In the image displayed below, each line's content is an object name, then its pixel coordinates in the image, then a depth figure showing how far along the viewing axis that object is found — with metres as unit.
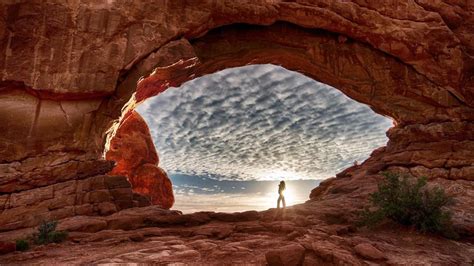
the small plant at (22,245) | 9.37
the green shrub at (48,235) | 10.33
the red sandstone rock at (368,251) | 8.62
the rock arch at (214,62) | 15.45
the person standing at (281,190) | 19.67
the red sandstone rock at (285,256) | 7.72
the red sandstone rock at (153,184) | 38.88
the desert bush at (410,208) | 11.06
